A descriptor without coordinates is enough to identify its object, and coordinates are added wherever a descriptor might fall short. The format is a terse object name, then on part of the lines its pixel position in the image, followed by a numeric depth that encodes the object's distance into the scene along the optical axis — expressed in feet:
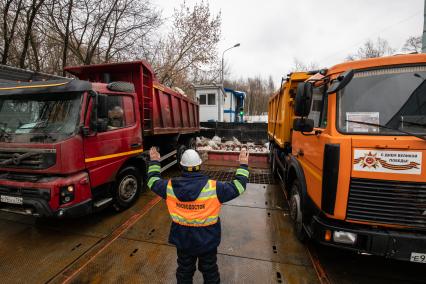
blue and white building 49.49
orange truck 6.20
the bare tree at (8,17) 21.83
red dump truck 9.37
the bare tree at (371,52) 100.71
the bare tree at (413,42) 68.24
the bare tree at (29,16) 22.63
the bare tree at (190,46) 43.78
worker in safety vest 5.74
